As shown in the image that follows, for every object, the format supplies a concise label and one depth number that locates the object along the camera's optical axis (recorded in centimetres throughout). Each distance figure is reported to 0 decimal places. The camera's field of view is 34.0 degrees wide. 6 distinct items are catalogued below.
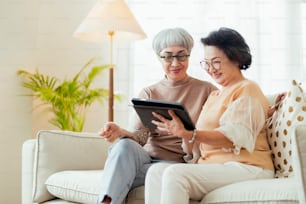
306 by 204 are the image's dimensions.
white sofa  235
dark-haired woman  188
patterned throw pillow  202
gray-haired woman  224
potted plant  370
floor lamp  315
